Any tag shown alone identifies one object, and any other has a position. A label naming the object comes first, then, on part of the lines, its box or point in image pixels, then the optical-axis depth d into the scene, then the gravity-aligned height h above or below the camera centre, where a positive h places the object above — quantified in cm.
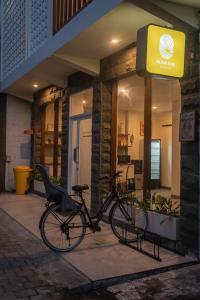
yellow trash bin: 1130 -78
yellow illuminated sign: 480 +137
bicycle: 530 -101
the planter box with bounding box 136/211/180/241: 528 -105
